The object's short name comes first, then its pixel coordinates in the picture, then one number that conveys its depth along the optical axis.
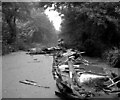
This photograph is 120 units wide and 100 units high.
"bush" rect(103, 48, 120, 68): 8.84
